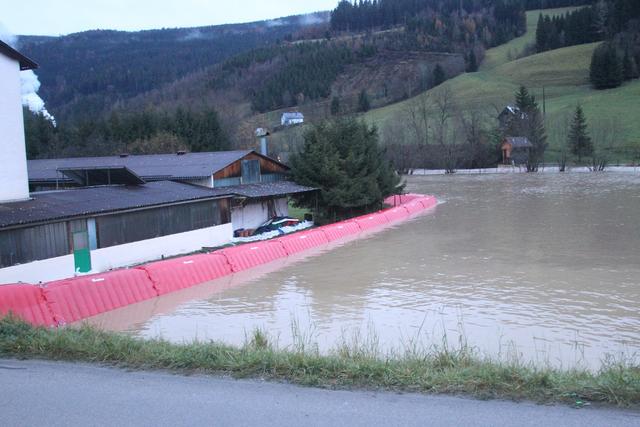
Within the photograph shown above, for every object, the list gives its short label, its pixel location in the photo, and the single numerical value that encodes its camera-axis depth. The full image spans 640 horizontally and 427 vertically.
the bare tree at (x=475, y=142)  84.38
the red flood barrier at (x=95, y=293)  15.34
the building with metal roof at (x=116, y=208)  19.08
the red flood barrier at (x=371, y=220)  32.84
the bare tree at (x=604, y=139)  73.38
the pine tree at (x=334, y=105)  112.29
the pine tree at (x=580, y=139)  76.62
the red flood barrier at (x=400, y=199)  43.08
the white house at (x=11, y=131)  22.06
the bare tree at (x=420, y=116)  93.00
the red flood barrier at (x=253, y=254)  22.39
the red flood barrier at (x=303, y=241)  25.90
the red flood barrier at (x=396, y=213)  36.38
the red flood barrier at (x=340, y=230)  29.25
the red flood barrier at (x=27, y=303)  13.97
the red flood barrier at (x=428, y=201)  42.31
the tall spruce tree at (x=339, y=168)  34.69
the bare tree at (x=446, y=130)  83.16
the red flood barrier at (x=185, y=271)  18.88
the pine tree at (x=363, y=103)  119.55
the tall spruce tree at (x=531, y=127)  78.19
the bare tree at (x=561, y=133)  79.38
